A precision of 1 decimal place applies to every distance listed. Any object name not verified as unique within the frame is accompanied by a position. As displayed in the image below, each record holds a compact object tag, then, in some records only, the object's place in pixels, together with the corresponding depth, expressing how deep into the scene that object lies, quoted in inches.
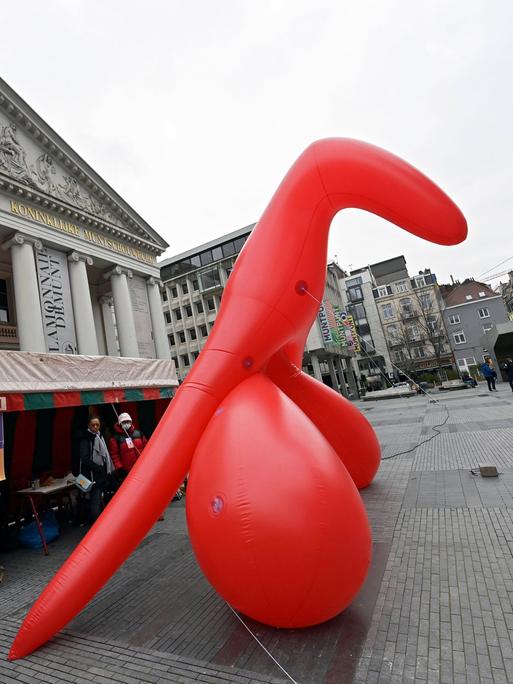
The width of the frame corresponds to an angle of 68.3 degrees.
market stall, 263.1
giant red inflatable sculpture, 121.1
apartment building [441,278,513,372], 1935.3
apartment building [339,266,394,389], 2233.0
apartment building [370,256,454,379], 2023.9
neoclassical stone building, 698.2
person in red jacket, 314.1
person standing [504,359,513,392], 755.0
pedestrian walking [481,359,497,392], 855.8
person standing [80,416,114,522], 280.4
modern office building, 1806.1
